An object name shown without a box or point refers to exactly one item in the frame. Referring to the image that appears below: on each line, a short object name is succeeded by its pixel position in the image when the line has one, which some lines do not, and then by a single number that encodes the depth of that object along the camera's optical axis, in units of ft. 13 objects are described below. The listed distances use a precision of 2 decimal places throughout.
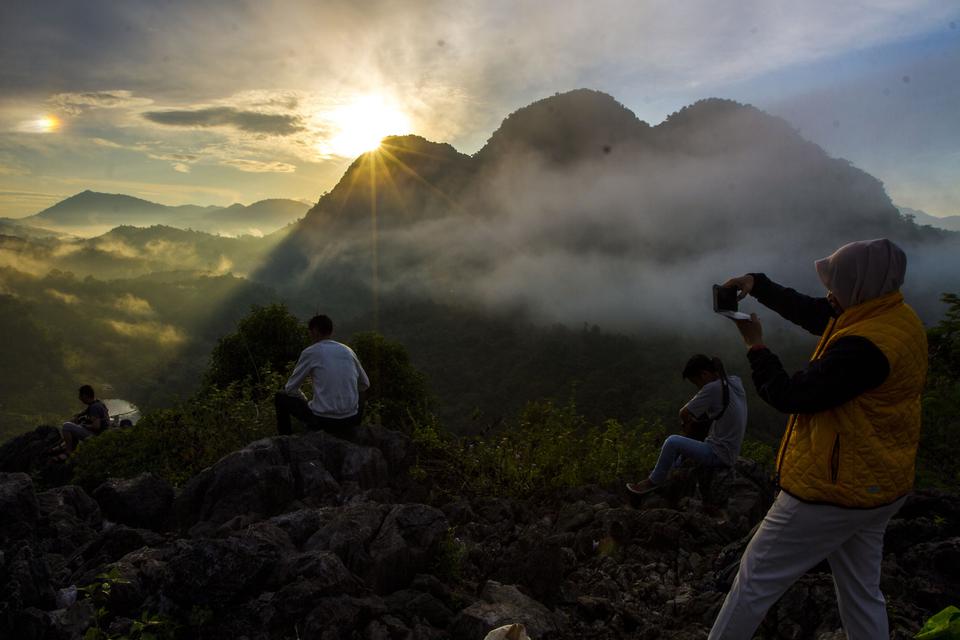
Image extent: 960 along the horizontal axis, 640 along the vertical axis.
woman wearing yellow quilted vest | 9.83
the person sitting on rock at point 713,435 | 23.38
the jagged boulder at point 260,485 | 20.59
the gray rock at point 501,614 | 14.15
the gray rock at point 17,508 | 16.48
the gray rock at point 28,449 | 30.37
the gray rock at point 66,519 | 17.02
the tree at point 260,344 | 56.59
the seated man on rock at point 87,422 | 35.60
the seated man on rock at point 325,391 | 26.16
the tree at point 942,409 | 27.58
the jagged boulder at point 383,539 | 15.31
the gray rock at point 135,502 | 20.88
